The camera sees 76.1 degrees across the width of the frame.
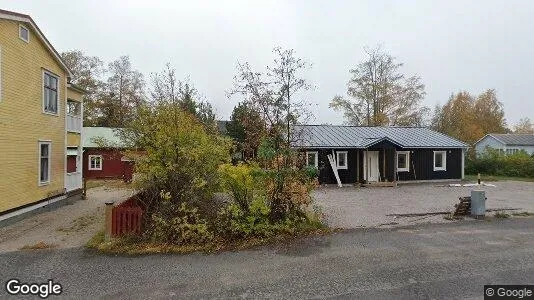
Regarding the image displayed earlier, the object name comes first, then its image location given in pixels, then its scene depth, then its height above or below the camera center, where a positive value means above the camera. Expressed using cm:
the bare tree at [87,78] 3806 +920
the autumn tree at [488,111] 5672 +805
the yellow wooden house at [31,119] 1125 +157
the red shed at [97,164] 2750 -42
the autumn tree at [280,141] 958 +52
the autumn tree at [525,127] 7531 +715
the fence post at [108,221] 870 -157
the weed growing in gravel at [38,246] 845 -218
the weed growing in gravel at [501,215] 1190 -199
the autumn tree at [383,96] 3728 +692
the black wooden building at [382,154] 2223 +34
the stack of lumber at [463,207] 1197 -168
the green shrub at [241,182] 938 -65
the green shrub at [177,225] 836 -163
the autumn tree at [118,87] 3920 +909
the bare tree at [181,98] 1132 +217
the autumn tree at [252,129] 972 +86
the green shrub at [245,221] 869 -161
